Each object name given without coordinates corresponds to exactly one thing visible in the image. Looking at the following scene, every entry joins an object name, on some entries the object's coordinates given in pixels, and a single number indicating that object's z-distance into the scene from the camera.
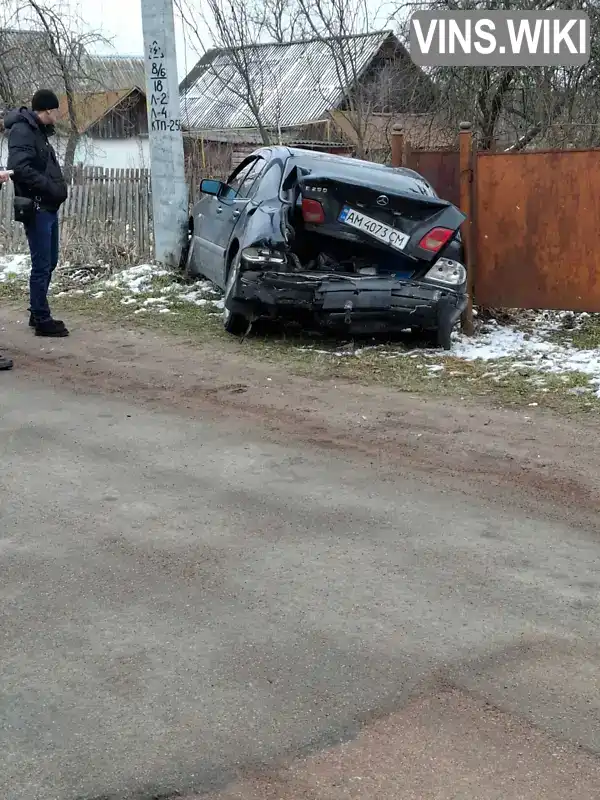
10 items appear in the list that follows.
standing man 8.00
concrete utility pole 11.01
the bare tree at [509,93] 14.55
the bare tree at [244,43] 16.16
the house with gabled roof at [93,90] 22.78
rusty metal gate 8.23
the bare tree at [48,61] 21.77
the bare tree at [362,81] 15.93
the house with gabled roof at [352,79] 16.30
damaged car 7.64
